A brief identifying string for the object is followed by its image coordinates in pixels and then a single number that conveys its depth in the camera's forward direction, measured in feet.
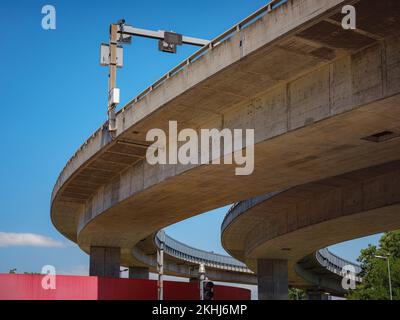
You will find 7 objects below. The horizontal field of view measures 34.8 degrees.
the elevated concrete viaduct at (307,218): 108.68
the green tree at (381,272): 207.10
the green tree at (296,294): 503.61
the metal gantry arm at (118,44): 99.04
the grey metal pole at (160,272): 79.71
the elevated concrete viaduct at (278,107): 59.62
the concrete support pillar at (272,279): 184.55
